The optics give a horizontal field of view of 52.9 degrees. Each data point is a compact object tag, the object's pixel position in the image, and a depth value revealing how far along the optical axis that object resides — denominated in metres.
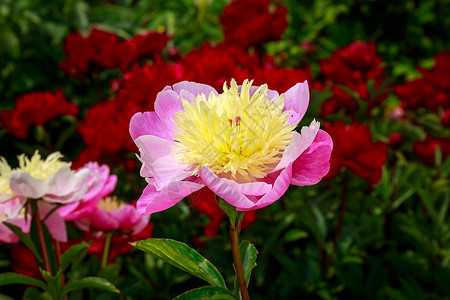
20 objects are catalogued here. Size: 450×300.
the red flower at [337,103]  1.06
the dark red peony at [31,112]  1.06
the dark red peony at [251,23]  1.14
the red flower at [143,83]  0.80
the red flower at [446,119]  1.18
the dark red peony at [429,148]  1.18
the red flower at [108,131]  0.91
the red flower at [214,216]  0.78
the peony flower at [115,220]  0.70
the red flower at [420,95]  1.24
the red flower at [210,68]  0.79
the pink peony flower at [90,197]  0.65
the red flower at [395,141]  1.04
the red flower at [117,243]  0.75
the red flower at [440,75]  1.23
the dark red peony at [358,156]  0.81
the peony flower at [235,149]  0.40
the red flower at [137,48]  1.08
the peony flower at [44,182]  0.56
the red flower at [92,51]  1.10
